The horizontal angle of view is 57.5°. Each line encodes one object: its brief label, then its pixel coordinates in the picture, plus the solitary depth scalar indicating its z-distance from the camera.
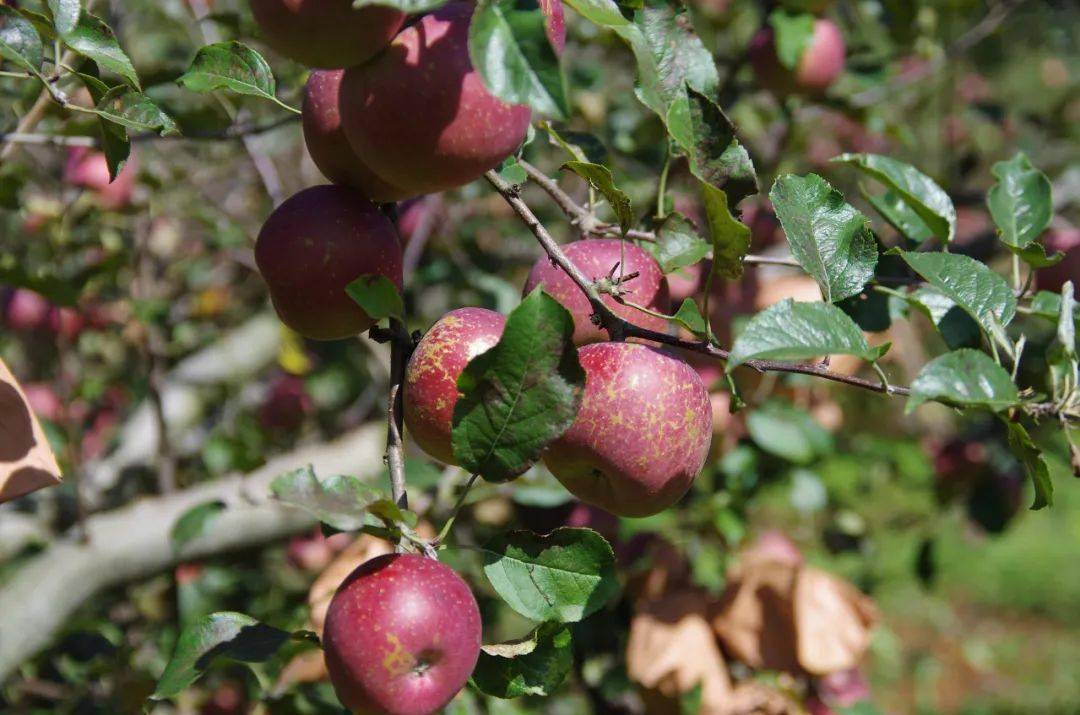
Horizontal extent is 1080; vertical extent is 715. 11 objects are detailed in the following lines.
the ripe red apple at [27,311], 1.96
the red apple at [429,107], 0.60
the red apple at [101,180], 1.78
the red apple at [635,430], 0.68
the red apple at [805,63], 1.49
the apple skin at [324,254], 0.72
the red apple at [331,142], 0.71
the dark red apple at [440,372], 0.69
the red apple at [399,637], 0.63
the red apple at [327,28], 0.58
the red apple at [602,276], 0.76
